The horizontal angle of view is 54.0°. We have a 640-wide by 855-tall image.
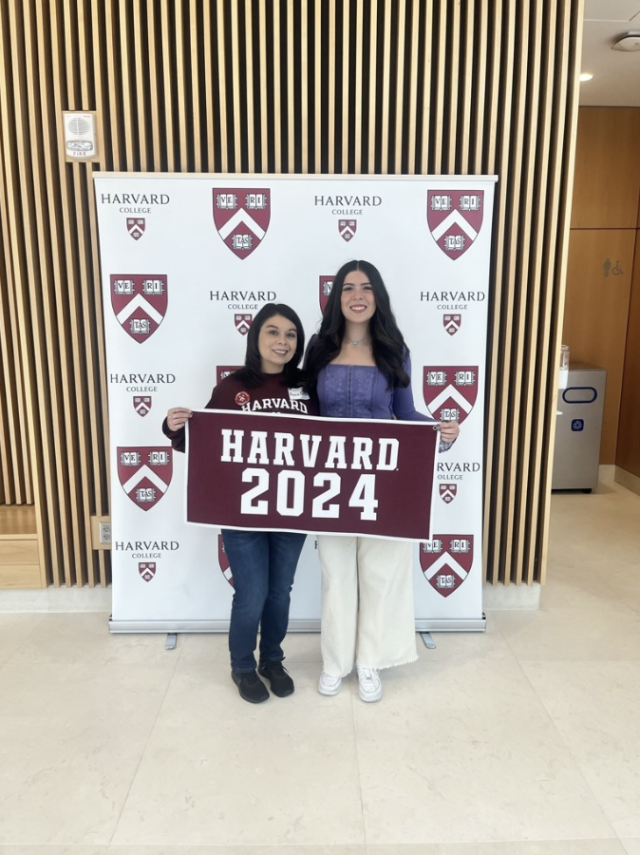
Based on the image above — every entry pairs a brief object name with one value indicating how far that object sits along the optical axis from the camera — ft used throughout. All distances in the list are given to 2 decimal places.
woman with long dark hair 8.20
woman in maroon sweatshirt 8.20
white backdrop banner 9.49
